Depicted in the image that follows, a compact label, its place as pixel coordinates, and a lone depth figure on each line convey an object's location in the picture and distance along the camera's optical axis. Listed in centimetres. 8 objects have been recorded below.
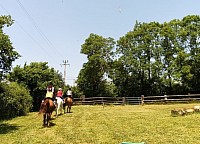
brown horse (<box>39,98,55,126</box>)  893
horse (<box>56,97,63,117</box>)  1233
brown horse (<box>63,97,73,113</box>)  1348
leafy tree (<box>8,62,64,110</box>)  2028
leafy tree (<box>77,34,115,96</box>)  3153
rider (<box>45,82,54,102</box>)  906
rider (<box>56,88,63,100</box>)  1250
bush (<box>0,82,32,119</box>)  1330
